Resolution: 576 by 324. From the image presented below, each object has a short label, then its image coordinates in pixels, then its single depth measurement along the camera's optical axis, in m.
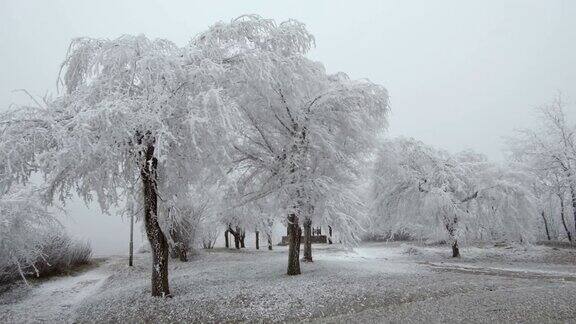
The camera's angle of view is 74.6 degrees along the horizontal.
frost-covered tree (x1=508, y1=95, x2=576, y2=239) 28.25
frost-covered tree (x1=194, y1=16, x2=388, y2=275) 13.40
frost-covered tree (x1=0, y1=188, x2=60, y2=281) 16.00
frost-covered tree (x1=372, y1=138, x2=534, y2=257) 23.27
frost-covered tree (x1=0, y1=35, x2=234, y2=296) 9.78
